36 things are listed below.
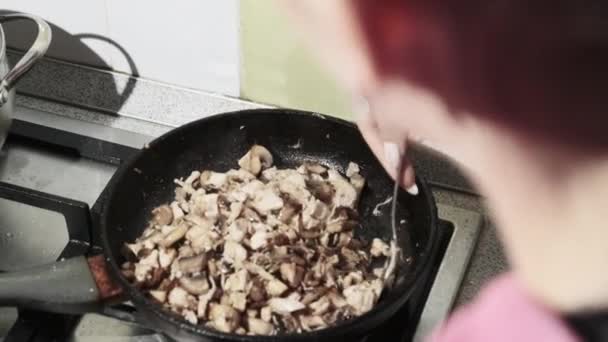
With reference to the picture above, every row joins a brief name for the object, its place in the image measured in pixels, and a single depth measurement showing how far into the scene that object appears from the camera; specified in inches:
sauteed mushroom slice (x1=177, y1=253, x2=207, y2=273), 29.1
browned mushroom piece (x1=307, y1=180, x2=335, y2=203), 32.2
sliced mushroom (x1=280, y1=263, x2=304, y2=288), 28.5
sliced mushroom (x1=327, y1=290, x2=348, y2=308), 28.1
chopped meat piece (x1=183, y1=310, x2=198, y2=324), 27.0
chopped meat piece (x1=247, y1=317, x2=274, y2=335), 27.3
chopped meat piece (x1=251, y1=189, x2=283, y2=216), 31.4
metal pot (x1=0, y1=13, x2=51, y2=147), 31.8
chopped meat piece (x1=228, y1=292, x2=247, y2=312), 27.7
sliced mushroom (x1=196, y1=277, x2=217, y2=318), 27.6
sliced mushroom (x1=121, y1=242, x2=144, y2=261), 30.2
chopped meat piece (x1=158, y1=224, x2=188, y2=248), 30.5
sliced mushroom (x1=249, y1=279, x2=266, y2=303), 28.0
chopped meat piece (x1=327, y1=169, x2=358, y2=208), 32.2
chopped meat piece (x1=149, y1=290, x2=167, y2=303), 28.0
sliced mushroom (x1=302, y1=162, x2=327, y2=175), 33.5
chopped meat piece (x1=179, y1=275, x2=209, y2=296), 28.3
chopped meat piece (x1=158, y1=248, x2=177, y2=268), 29.6
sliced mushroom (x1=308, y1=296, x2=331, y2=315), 27.8
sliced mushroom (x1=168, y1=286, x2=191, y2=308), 27.9
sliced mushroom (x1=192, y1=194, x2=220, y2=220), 31.6
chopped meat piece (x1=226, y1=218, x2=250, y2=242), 30.2
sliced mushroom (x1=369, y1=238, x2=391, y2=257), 30.7
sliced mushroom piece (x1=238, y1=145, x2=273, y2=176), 33.5
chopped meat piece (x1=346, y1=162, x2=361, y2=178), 33.8
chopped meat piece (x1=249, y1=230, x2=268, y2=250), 29.9
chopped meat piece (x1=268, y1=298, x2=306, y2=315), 27.7
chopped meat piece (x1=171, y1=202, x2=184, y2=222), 32.0
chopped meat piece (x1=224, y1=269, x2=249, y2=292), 28.4
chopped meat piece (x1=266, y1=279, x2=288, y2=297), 28.3
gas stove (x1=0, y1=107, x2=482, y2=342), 28.3
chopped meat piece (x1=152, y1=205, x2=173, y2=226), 31.9
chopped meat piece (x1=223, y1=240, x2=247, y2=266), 29.5
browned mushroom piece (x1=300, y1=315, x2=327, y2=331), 27.4
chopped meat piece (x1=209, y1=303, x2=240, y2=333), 26.8
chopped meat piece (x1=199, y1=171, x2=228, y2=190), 32.9
